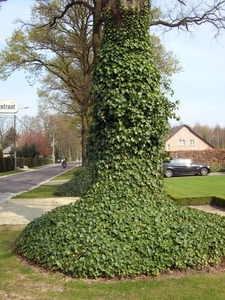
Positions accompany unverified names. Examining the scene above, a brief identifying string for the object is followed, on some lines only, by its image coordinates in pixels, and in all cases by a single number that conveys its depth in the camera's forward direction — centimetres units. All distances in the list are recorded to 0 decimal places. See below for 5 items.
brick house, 5228
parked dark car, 2586
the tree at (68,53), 1995
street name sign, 2715
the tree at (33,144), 5989
